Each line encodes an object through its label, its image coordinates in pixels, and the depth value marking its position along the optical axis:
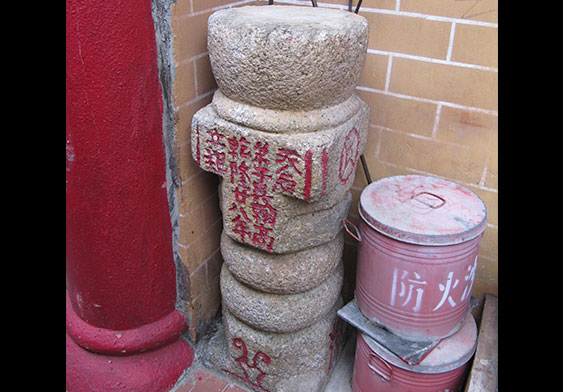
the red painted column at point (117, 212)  1.67
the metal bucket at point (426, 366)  1.86
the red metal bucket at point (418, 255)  1.71
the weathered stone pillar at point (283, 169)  1.55
